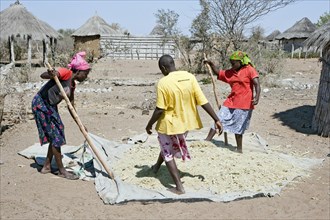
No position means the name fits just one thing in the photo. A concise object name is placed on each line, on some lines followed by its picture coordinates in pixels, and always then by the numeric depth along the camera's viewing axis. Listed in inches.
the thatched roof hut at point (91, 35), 1021.2
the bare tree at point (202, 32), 656.4
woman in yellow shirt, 150.9
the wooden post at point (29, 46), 740.0
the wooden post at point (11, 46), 767.2
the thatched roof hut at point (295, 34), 1254.9
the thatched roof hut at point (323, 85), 268.3
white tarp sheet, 159.9
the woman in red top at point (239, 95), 204.4
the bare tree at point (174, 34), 707.4
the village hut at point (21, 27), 762.2
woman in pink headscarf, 176.7
